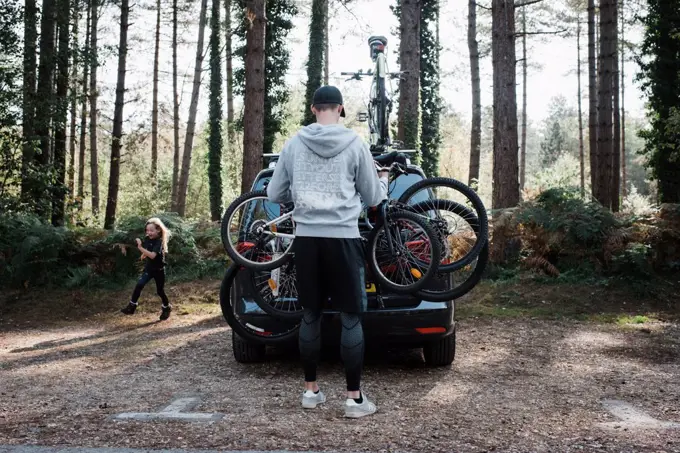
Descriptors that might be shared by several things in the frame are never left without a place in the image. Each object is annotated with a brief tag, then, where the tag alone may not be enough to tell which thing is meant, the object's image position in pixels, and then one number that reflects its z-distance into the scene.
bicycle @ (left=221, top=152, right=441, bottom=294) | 5.81
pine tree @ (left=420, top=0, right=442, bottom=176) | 34.22
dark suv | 6.18
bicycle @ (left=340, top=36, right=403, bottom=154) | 10.11
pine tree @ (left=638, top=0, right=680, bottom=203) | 18.88
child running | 11.12
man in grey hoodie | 4.96
